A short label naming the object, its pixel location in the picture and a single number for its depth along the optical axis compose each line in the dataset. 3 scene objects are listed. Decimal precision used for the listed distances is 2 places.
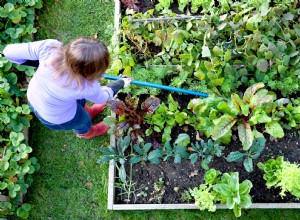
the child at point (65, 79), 2.69
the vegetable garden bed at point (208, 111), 3.74
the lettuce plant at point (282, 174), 3.40
